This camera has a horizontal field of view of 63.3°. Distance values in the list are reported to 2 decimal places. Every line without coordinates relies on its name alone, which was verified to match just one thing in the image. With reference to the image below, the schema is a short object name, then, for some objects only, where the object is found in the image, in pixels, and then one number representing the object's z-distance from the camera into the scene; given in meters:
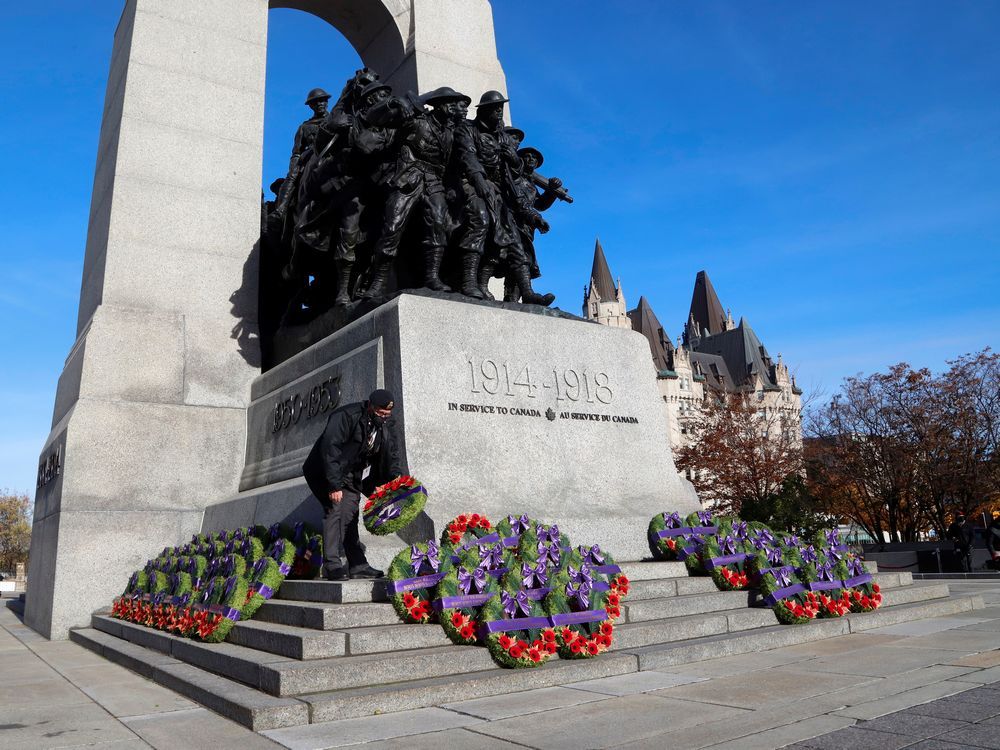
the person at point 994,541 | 17.14
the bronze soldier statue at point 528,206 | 10.33
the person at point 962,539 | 20.09
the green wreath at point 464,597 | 5.16
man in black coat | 5.96
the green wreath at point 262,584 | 6.01
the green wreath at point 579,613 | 5.18
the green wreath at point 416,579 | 5.34
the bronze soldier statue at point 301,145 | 11.62
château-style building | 108.44
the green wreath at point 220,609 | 5.90
